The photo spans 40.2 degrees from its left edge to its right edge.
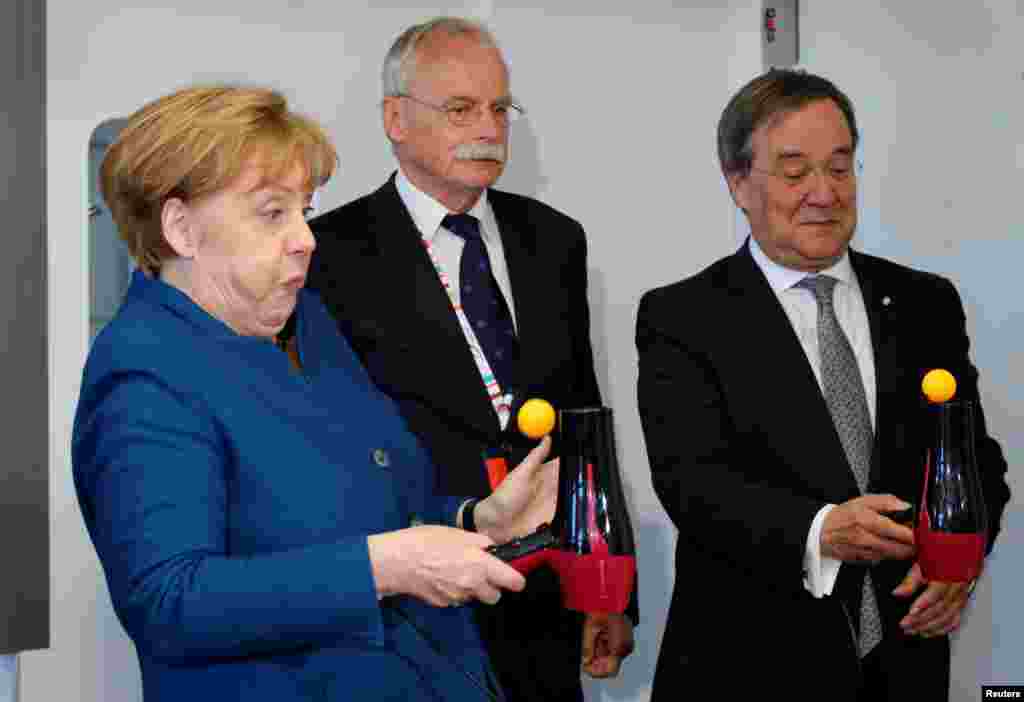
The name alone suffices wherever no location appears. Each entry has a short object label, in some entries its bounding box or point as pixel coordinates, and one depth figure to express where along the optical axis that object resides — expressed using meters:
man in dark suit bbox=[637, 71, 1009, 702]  2.35
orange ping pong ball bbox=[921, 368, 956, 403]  1.99
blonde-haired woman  1.57
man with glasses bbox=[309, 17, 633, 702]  2.55
